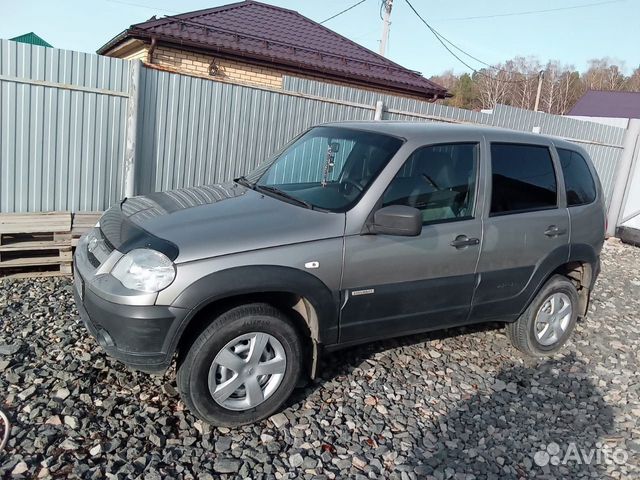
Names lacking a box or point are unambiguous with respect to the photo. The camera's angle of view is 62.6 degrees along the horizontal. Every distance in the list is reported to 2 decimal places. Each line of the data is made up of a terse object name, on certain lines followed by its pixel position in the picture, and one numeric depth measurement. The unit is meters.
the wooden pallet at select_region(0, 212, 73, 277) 5.29
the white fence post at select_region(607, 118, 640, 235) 12.01
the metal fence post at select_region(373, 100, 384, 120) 8.28
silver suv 3.02
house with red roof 11.70
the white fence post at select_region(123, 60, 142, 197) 6.17
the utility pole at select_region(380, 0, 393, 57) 19.98
